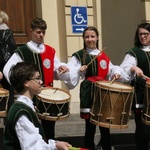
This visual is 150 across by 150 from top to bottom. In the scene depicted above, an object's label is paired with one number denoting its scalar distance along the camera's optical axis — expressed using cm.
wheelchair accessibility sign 848
